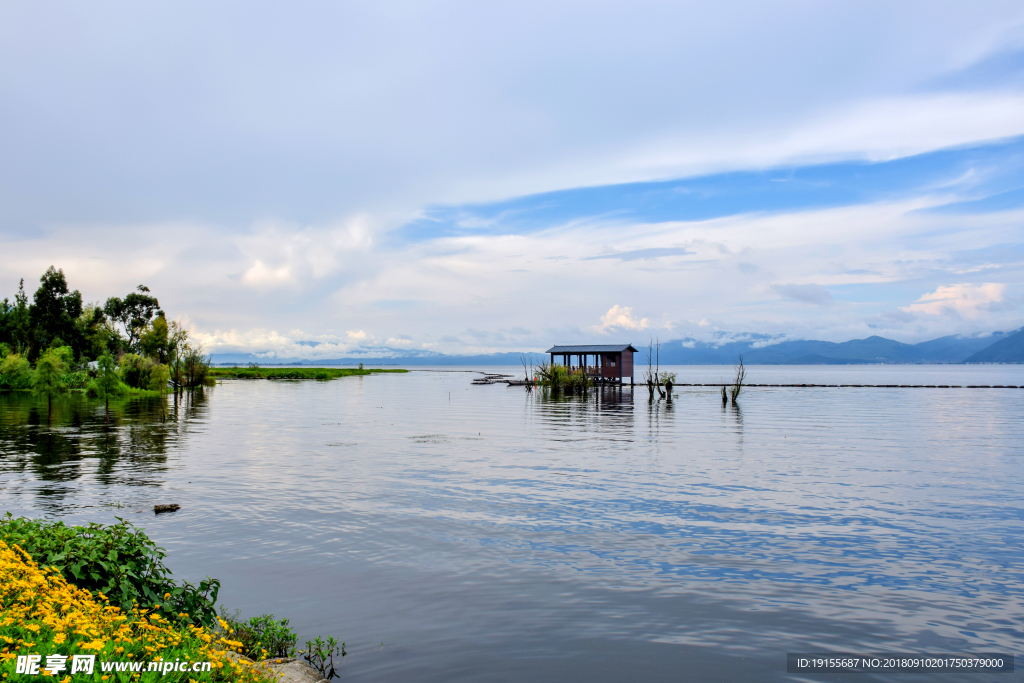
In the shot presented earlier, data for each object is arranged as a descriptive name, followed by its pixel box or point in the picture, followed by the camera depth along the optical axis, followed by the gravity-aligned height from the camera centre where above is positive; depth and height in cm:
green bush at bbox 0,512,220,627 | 725 -242
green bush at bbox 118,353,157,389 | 6662 -113
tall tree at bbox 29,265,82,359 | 7688 +583
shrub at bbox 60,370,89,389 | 6228 -185
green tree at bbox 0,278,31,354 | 7475 +431
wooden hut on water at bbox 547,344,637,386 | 7812 -4
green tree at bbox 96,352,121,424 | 4314 -87
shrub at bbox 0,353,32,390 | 6075 -98
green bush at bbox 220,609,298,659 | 740 -341
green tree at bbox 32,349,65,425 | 3984 -65
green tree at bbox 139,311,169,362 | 8744 +311
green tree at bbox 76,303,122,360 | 8112 +360
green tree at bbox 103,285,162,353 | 10350 +844
